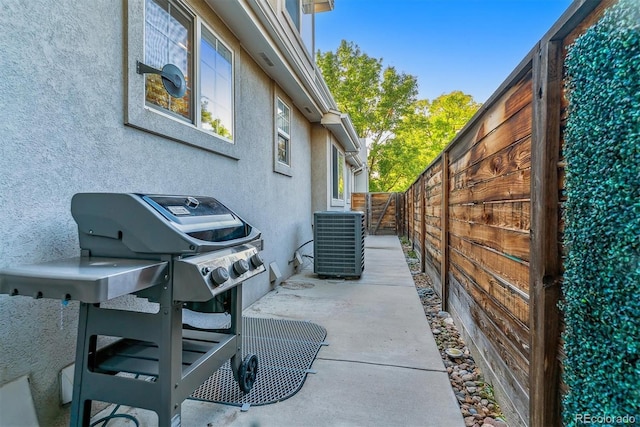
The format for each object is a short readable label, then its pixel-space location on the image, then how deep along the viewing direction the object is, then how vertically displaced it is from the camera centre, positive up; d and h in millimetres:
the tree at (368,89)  23141 +9020
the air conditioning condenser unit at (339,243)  5266 -563
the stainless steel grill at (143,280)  1346 -305
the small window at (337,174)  8364 +1053
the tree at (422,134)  23641 +5875
